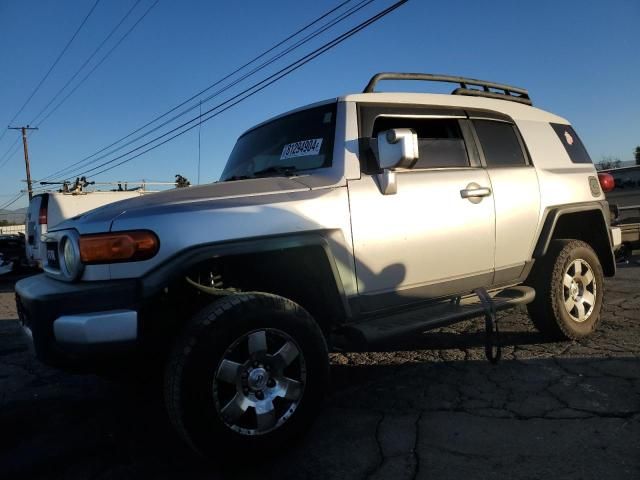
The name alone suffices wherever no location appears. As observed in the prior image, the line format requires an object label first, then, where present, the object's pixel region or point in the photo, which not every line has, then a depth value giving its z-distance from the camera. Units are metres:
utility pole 41.03
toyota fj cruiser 2.26
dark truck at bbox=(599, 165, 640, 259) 5.24
